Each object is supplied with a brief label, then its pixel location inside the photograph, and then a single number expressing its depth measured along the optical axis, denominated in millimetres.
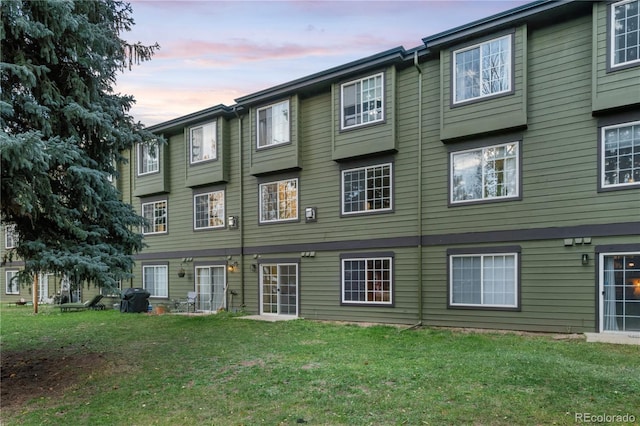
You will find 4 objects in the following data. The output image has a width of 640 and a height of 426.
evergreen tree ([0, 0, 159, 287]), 5395
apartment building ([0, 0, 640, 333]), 8586
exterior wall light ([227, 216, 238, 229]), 14731
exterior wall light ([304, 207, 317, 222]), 12852
